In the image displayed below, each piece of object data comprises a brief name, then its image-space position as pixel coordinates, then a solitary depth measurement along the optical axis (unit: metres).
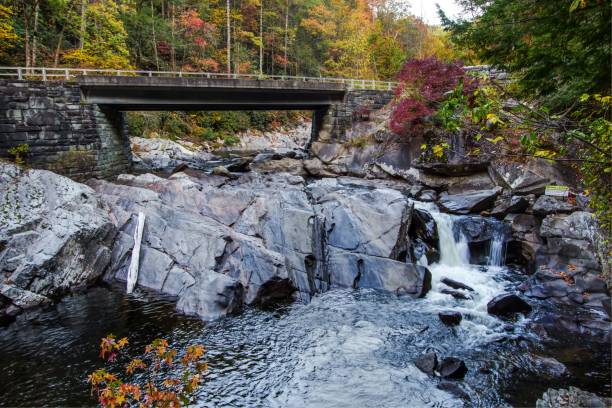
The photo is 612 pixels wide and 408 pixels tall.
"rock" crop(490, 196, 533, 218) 17.48
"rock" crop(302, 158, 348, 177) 28.72
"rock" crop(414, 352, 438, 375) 8.98
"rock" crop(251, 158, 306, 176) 29.02
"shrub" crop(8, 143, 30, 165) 18.41
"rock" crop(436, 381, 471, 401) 8.14
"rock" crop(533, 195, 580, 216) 15.54
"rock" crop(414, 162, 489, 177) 21.59
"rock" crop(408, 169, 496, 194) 20.91
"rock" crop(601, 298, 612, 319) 11.42
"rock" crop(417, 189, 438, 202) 21.06
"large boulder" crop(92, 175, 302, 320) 12.34
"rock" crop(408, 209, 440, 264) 15.87
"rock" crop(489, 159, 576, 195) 18.19
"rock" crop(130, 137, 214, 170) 27.92
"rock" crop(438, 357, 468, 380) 8.79
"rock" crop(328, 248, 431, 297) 13.40
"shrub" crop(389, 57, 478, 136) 25.03
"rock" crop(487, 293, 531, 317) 11.80
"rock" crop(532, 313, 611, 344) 10.42
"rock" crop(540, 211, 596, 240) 13.96
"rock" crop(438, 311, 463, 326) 11.23
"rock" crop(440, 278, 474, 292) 13.52
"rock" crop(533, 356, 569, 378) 8.81
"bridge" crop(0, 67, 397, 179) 18.80
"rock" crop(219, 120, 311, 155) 42.16
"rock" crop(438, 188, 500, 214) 18.72
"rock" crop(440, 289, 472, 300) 12.93
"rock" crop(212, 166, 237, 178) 23.56
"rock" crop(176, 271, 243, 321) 11.46
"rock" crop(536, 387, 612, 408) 6.33
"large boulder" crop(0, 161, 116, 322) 11.77
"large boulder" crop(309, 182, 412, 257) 14.75
